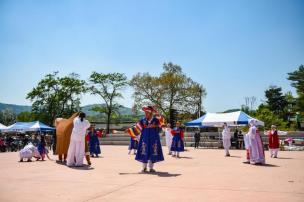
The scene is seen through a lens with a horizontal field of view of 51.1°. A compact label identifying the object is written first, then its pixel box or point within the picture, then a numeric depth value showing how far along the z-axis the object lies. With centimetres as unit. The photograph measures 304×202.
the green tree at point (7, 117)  9501
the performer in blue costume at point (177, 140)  1553
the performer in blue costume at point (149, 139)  901
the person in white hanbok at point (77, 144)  1094
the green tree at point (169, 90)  4694
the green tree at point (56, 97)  5212
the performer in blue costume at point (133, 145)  1830
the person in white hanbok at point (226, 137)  1702
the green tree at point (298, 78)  5066
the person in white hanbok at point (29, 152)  1332
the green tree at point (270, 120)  4522
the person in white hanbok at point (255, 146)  1155
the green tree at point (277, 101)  6366
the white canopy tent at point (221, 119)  2348
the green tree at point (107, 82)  4847
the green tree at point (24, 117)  8401
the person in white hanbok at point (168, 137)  1903
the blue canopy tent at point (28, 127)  2945
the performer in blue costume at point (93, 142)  1614
